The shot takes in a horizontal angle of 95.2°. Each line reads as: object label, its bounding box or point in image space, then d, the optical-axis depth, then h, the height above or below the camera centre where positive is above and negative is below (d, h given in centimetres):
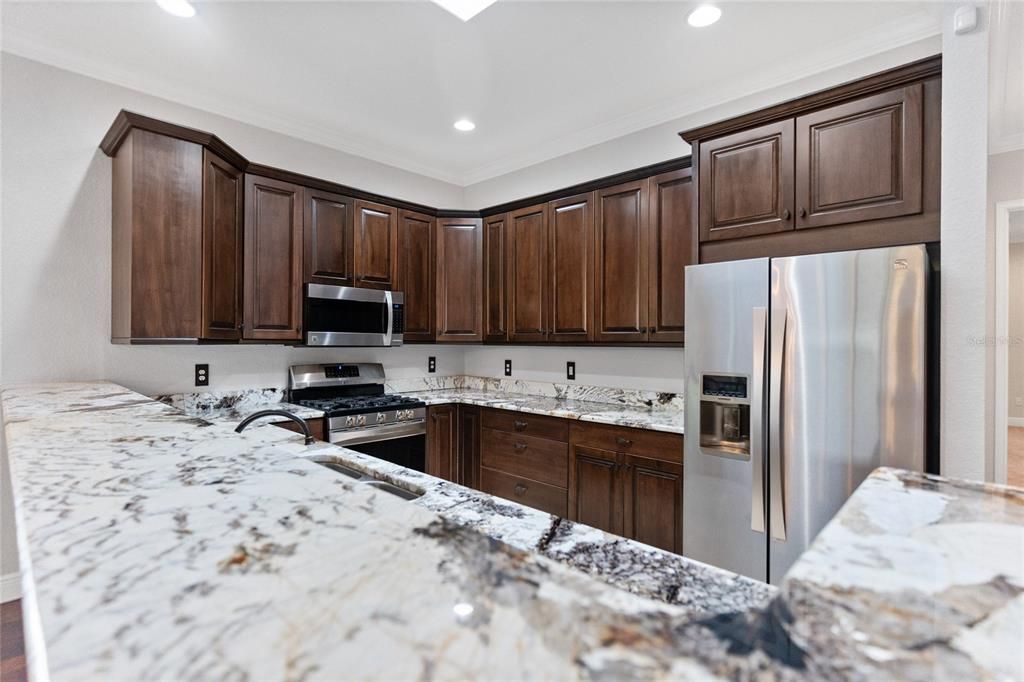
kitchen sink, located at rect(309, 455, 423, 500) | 124 -40
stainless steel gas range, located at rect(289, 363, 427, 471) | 295 -47
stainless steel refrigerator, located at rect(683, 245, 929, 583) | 172 -20
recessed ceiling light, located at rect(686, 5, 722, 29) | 219 +156
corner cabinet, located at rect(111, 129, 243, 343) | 236 +51
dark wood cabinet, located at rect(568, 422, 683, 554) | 241 -78
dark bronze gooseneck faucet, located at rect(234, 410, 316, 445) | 157 -27
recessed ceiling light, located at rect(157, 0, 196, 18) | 214 +154
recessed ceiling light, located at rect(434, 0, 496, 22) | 212 +153
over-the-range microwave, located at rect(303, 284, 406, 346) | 311 +16
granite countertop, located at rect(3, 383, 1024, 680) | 32 -22
